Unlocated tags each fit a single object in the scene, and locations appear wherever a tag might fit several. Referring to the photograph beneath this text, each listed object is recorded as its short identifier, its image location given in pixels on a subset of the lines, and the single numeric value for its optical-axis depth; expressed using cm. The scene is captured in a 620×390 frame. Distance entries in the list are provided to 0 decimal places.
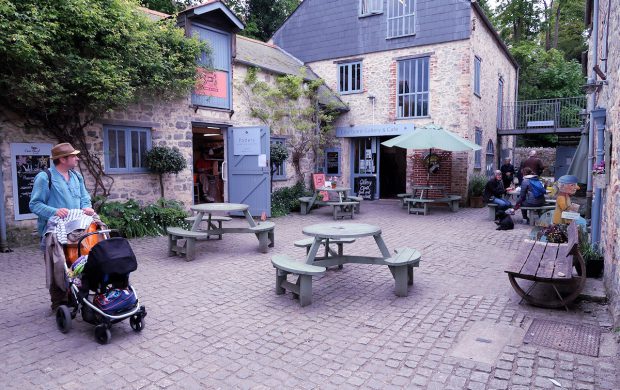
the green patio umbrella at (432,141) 1105
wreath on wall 1359
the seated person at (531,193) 952
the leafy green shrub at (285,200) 1184
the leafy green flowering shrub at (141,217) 811
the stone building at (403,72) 1327
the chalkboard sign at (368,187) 1541
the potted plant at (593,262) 511
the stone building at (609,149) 417
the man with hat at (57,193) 404
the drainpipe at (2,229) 704
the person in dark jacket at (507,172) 1395
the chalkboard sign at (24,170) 733
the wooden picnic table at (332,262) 458
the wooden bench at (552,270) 424
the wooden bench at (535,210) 958
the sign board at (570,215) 582
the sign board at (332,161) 1555
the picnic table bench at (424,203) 1195
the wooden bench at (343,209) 1109
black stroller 363
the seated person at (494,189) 1020
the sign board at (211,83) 1033
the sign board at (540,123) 1644
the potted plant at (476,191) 1340
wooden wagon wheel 426
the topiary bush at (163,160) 918
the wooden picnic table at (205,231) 659
